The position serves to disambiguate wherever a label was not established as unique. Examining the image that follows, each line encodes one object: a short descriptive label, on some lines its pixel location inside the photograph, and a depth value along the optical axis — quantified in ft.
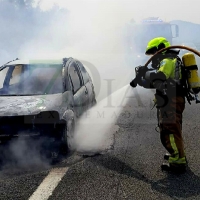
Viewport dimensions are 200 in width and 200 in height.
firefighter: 15.17
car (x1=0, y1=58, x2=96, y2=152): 16.42
